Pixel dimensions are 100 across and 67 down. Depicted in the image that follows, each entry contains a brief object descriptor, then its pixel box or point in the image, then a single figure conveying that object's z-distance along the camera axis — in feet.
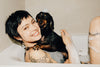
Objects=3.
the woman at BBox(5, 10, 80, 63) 2.77
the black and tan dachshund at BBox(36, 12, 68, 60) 3.31
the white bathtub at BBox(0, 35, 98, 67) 2.78
